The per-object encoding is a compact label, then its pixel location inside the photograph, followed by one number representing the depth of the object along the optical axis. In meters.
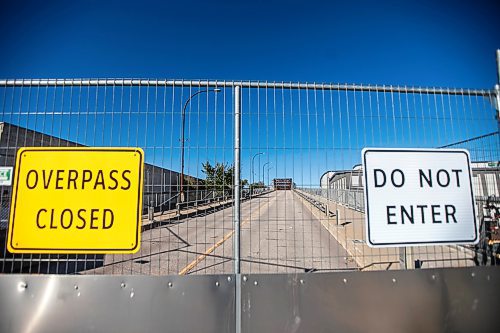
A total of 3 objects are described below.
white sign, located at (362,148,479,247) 2.60
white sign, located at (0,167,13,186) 2.59
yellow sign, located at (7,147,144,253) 2.42
